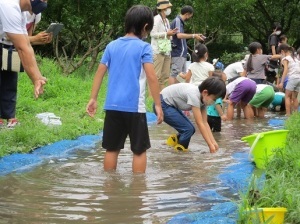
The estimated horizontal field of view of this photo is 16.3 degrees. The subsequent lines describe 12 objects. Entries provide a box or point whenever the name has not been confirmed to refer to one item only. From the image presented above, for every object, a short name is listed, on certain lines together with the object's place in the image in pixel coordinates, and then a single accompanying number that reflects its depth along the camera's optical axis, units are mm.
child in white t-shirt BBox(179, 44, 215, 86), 17267
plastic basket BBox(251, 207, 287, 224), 6202
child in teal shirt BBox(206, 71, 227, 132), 15078
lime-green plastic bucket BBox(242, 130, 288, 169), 9832
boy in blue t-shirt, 9216
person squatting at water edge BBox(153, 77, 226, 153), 11170
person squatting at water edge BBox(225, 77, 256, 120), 17643
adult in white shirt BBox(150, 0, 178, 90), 18511
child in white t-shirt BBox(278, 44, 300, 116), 18951
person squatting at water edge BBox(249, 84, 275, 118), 18290
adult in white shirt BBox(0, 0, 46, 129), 8297
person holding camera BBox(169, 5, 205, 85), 19301
